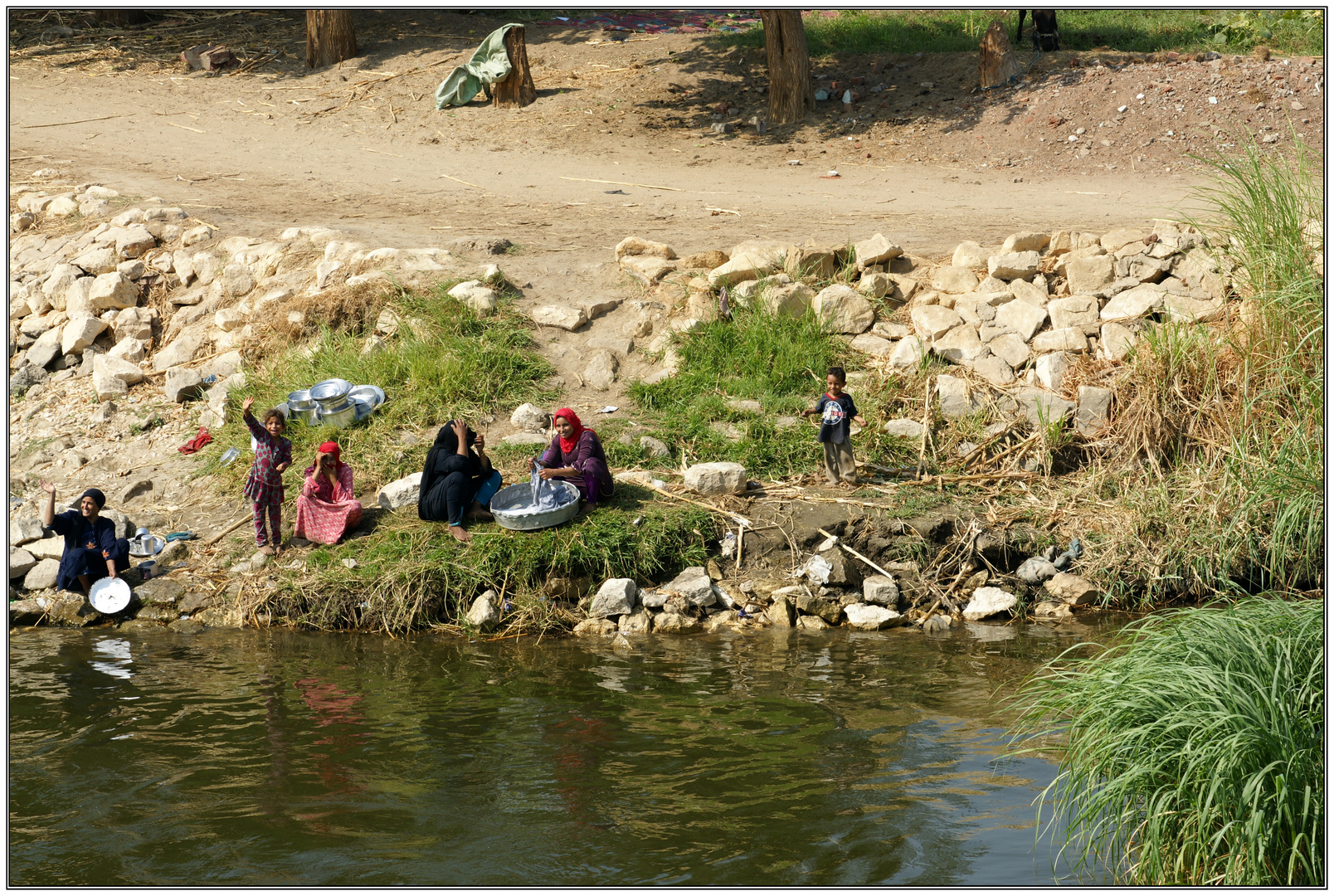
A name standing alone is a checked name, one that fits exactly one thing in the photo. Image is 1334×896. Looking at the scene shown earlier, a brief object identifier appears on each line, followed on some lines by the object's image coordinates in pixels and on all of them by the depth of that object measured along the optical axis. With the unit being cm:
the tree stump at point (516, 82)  3195
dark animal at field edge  3328
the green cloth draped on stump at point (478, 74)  3170
